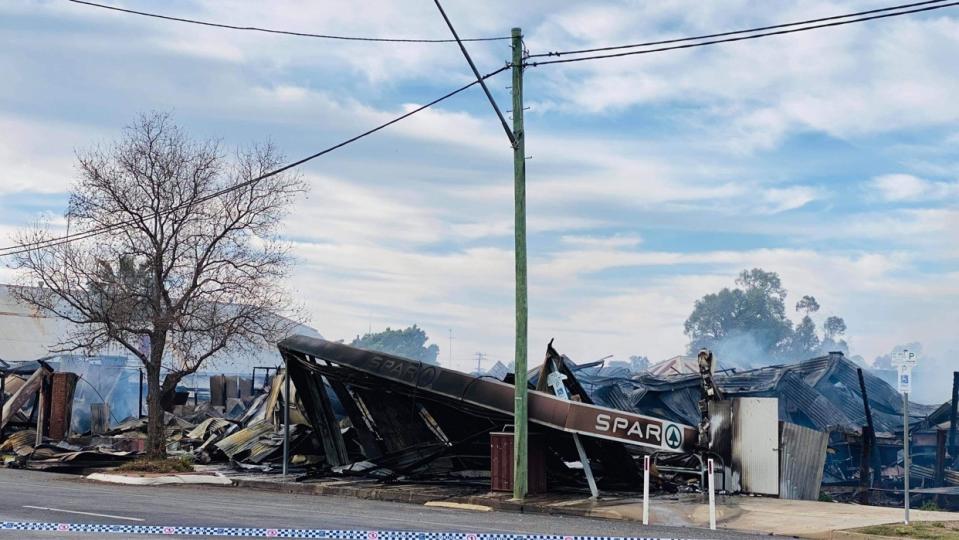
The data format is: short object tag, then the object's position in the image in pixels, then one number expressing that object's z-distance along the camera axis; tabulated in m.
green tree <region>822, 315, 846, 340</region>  131.25
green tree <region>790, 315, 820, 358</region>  122.57
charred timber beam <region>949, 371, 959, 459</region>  28.90
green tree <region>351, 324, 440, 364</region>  161.38
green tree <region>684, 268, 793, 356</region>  121.81
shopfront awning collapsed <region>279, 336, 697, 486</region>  20.78
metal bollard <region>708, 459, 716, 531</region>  16.52
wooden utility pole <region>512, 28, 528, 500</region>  20.59
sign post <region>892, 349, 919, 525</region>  16.03
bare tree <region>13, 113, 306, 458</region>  29.41
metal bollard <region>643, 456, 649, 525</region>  16.92
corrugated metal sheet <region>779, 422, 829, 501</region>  21.06
